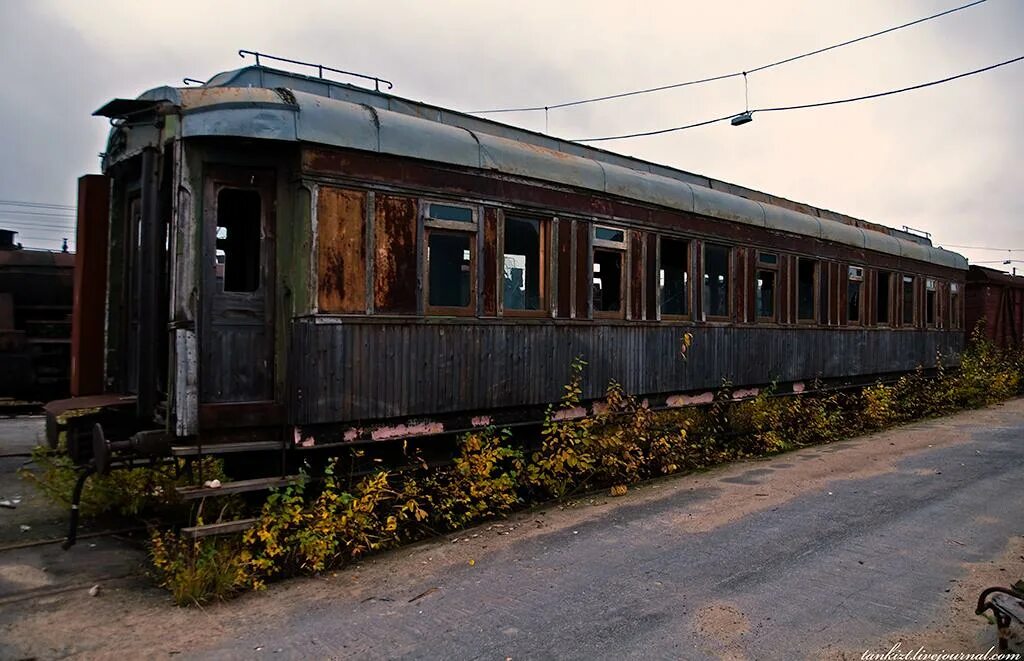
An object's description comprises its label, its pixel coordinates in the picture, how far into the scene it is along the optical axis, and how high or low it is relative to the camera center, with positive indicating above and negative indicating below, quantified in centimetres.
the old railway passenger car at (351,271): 607 +71
